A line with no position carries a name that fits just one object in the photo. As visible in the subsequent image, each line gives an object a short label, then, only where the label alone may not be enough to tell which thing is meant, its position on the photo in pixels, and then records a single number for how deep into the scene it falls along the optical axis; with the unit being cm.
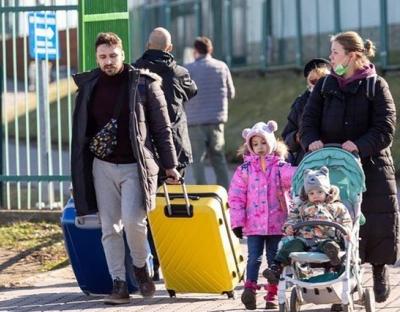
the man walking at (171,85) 1981
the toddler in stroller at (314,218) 1558
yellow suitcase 1769
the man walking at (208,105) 2787
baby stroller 1530
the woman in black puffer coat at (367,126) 1667
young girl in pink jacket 1745
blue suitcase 1866
